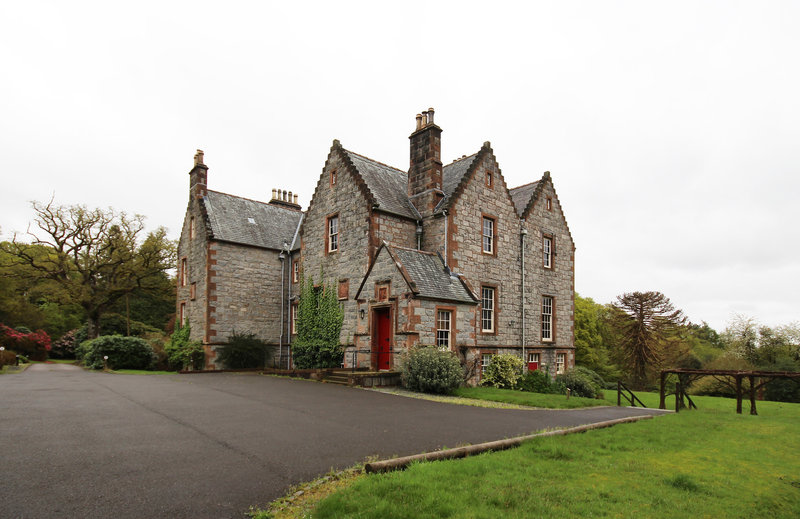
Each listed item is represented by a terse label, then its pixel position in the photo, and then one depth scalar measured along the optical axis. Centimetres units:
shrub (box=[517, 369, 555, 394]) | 2078
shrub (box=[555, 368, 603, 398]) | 2255
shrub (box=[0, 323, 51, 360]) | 3305
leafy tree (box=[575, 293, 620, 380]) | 4225
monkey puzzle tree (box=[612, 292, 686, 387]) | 3934
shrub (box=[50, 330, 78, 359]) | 4119
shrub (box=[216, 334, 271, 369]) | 2534
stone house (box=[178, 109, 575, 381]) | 1877
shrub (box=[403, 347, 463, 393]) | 1562
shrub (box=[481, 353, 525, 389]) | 2047
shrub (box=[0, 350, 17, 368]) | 2521
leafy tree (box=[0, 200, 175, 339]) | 3547
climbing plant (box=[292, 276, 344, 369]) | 2195
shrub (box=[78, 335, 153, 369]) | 2662
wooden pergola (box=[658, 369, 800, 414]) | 1276
